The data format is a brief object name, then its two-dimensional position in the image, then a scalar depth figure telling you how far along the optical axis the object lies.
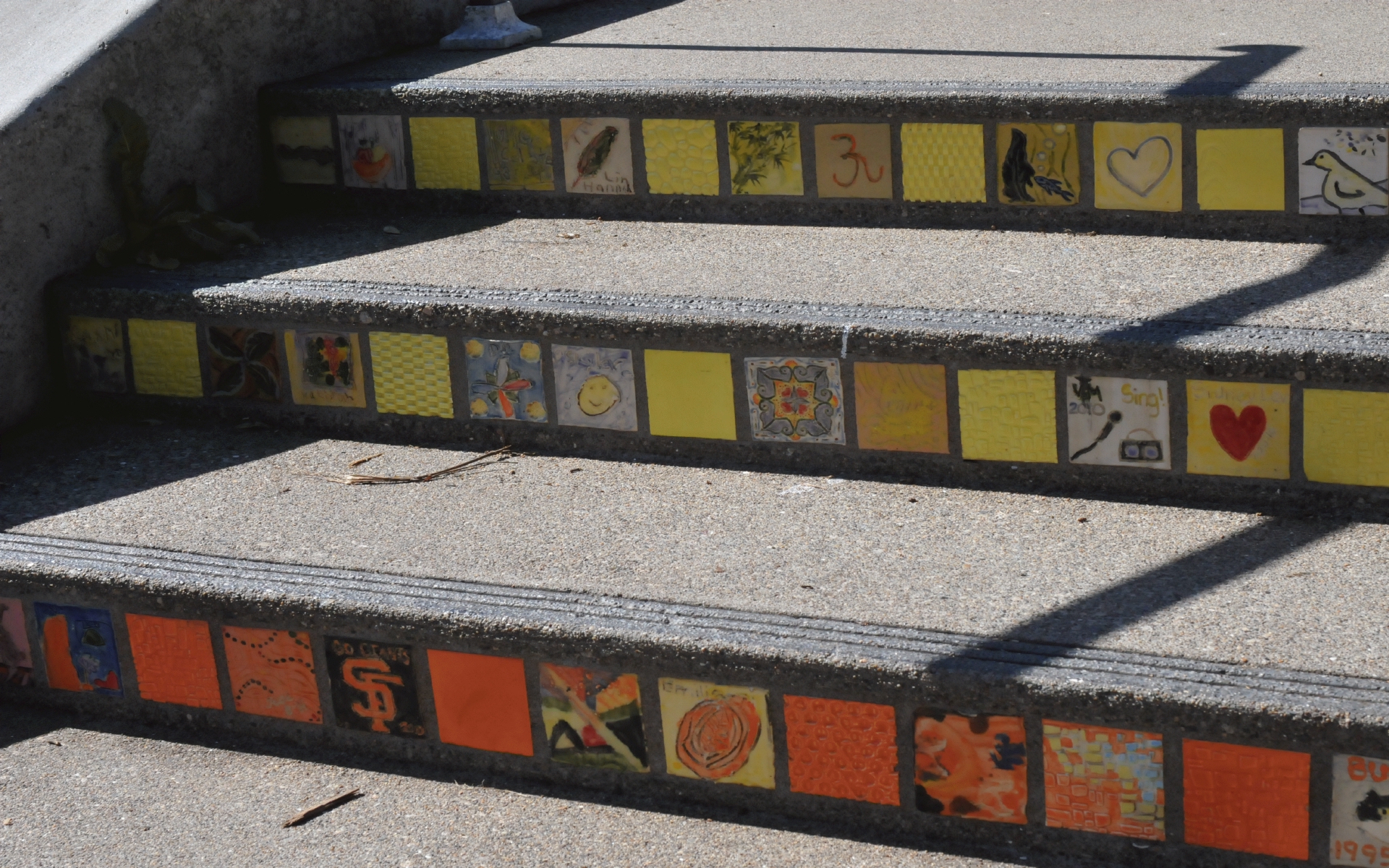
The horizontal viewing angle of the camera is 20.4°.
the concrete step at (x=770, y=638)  3.77
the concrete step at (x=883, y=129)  4.36
